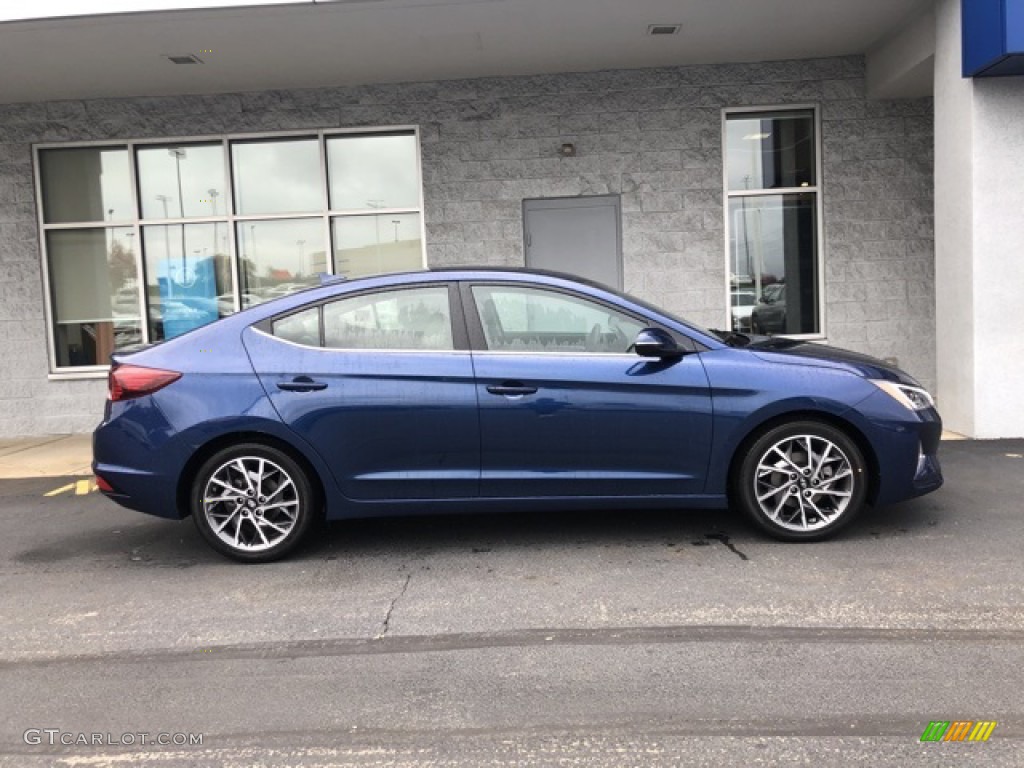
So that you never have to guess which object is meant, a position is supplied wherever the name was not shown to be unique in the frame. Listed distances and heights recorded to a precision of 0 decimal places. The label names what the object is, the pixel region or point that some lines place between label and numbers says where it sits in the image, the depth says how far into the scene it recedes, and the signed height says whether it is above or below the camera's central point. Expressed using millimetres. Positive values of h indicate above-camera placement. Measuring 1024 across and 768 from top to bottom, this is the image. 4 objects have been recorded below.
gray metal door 9758 +907
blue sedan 4828 -573
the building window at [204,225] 10016 +1258
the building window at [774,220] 9797 +980
